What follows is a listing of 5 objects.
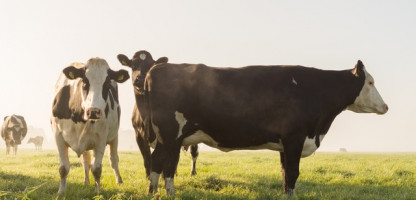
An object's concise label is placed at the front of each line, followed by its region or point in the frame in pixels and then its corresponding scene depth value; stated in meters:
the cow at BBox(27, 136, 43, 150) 52.50
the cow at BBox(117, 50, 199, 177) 8.40
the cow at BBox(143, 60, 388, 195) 6.70
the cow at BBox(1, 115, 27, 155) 27.41
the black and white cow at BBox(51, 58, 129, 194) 7.07
